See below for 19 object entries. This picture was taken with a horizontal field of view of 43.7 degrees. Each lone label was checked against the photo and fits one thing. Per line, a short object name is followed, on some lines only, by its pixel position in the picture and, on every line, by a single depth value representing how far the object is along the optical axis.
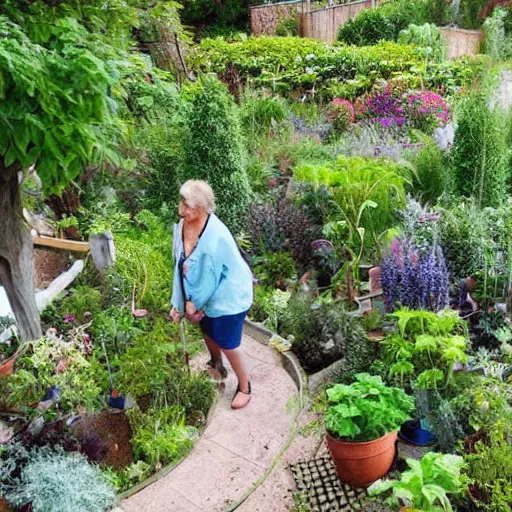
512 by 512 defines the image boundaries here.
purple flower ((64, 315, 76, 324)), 4.91
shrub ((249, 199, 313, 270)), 5.90
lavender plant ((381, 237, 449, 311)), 4.34
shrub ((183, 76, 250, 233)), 5.98
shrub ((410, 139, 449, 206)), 6.50
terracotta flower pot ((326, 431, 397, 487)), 3.39
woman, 3.87
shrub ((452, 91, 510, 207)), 5.89
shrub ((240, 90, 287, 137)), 8.93
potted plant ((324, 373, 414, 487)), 3.38
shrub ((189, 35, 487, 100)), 11.34
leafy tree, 2.91
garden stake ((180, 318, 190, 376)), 4.39
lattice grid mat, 3.44
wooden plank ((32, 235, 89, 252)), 5.89
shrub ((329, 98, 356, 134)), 9.12
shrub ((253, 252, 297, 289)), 5.74
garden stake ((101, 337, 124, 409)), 4.14
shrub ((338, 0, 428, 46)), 17.27
